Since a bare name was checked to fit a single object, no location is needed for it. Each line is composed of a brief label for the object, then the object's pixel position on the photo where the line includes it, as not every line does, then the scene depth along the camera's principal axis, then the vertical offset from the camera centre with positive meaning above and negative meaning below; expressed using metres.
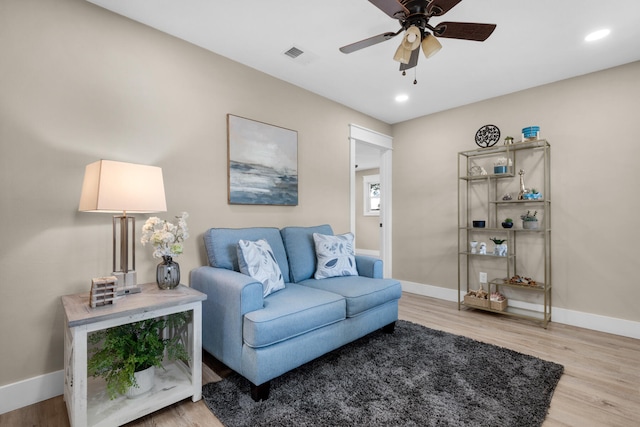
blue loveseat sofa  1.82 -0.65
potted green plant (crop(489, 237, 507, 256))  3.42 -0.39
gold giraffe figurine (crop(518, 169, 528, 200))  3.34 +0.27
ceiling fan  1.71 +1.14
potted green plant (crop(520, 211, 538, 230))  3.25 -0.10
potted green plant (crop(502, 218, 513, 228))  3.38 -0.12
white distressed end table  1.46 -0.81
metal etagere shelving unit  3.29 -0.19
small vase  1.98 -0.40
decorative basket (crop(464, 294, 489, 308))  3.46 -1.03
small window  8.03 +0.50
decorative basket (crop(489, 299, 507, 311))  3.39 -1.04
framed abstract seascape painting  2.79 +0.50
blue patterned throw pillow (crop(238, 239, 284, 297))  2.23 -0.40
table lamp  1.68 +0.11
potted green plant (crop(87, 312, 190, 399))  1.61 -0.79
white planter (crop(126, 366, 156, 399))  1.71 -0.99
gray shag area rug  1.66 -1.12
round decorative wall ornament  3.66 +0.94
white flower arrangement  1.97 -0.16
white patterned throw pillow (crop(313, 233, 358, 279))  2.85 -0.43
